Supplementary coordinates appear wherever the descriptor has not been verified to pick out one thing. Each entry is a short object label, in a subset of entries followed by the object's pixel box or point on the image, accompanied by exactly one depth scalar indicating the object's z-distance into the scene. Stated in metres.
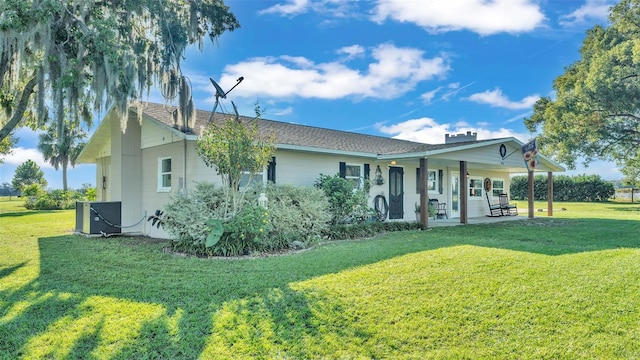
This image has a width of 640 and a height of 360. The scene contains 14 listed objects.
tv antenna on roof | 9.80
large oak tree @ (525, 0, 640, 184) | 18.12
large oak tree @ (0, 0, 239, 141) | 7.48
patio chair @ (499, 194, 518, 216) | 16.51
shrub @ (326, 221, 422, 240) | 9.51
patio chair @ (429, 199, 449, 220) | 14.23
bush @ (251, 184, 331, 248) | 8.13
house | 9.86
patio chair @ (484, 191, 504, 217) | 16.48
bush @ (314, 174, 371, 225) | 10.19
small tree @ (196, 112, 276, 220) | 7.57
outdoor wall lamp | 12.53
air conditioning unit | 10.47
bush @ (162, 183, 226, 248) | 7.36
